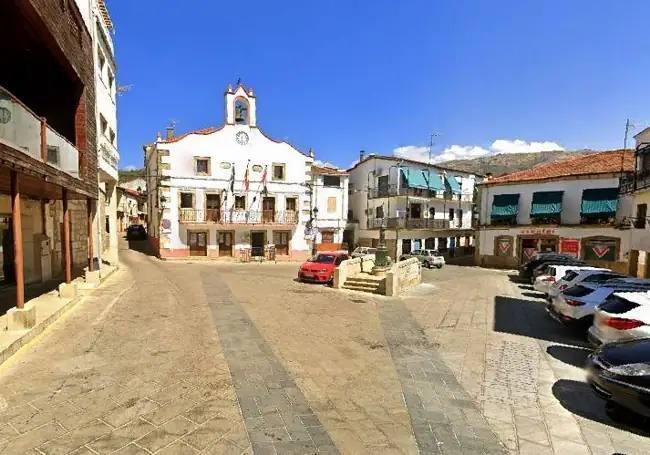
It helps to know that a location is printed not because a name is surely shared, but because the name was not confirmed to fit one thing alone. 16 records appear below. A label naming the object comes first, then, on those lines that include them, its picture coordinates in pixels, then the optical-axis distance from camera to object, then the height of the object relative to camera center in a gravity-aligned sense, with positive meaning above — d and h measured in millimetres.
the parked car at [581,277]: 12125 -2064
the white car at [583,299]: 9352 -2081
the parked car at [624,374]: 4887 -2185
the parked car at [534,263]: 20947 -2561
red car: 17812 -2565
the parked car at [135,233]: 38219 -2023
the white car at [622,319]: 7027 -1934
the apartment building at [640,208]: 17469 +628
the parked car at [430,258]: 27266 -3035
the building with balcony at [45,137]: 7984 +1913
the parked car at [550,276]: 15269 -2421
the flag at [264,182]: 28438 +2533
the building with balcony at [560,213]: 23406 +416
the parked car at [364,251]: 25641 -2435
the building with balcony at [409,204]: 32781 +1238
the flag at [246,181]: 28016 +2552
